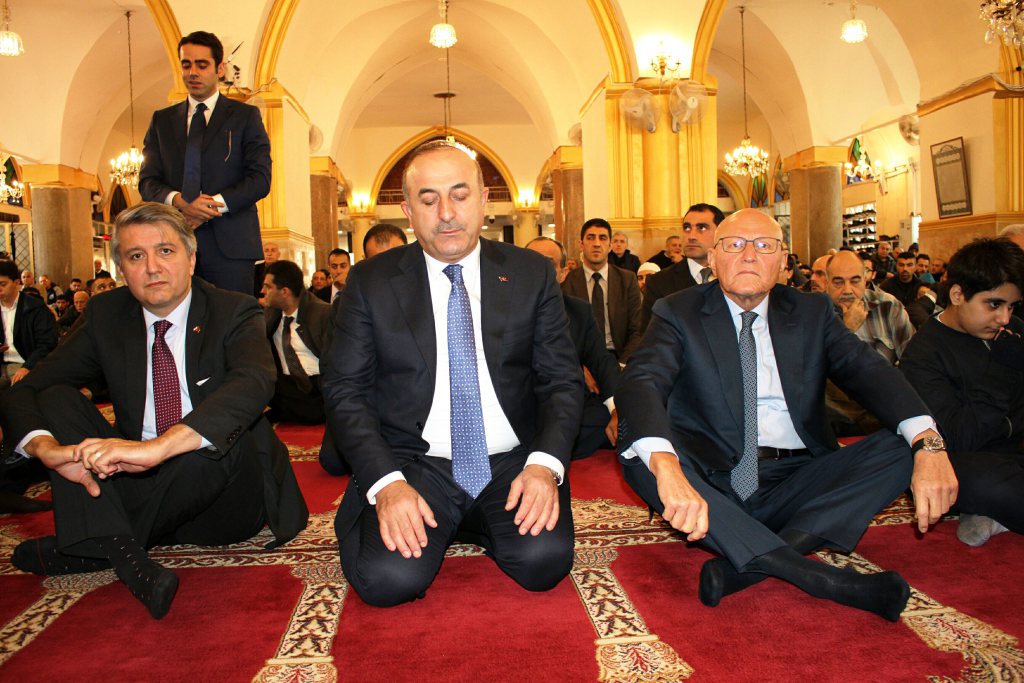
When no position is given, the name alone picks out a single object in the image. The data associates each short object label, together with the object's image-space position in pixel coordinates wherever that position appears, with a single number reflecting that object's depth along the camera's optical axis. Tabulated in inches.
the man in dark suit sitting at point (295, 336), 229.9
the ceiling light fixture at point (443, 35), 486.0
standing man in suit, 145.6
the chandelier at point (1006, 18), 276.4
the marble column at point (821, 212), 572.7
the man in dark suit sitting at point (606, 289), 234.7
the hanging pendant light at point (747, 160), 726.5
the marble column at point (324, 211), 606.9
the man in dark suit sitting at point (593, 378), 154.1
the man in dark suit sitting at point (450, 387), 90.3
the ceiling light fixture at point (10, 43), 410.6
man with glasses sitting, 86.2
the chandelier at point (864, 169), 713.0
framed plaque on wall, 390.0
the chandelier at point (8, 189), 624.1
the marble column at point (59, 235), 574.2
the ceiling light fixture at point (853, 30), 464.1
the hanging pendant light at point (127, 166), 638.5
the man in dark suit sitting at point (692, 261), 208.5
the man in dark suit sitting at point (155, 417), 91.8
